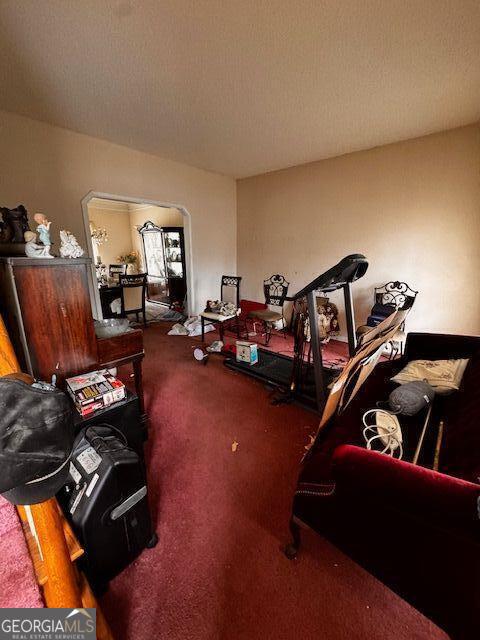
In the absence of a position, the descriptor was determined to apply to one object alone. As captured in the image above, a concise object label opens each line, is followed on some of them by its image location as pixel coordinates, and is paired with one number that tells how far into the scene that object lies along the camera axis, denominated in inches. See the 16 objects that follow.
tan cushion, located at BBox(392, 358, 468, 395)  58.8
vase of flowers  284.0
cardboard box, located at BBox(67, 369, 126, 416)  51.7
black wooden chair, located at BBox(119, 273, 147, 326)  181.5
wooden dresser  47.5
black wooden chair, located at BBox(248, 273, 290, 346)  149.9
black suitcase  38.2
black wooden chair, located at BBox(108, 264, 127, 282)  229.9
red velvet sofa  26.6
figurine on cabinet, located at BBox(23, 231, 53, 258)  48.6
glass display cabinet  229.5
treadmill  65.5
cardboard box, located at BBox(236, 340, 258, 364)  117.3
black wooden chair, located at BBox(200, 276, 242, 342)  141.4
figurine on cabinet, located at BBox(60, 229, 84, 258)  52.7
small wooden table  62.6
